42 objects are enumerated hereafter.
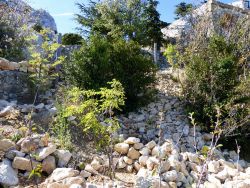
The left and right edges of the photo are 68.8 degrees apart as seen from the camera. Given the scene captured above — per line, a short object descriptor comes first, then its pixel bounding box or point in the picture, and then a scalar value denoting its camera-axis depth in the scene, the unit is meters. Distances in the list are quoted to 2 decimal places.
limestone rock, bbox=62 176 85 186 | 2.03
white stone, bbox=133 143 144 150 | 2.87
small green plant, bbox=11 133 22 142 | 2.65
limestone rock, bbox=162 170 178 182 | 2.29
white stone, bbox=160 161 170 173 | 2.36
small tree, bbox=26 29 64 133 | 3.77
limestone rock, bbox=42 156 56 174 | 2.40
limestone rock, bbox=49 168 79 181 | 2.15
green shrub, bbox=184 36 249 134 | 3.49
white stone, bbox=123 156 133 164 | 2.77
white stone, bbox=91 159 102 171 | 2.51
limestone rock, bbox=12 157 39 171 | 2.34
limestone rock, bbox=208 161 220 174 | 2.63
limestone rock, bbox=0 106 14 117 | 3.25
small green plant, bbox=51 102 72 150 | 2.76
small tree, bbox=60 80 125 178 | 2.34
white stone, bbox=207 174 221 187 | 2.37
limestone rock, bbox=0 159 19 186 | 2.12
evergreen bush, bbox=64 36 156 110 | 3.86
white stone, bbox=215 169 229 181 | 2.50
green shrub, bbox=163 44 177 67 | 4.81
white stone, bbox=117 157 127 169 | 2.72
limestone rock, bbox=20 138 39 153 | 2.41
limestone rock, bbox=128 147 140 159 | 2.80
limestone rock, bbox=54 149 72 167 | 2.50
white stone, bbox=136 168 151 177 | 2.37
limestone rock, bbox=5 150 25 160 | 2.41
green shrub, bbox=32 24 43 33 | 8.36
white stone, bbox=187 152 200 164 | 2.73
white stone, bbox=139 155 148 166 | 2.65
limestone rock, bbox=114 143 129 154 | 2.86
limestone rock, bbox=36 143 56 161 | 2.41
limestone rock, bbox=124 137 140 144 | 2.88
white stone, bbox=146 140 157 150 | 2.86
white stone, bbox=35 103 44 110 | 3.63
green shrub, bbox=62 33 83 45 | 8.32
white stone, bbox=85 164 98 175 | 2.42
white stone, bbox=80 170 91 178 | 2.36
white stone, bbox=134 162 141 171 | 2.67
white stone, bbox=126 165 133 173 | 2.70
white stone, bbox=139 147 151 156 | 2.78
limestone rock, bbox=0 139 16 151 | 2.45
